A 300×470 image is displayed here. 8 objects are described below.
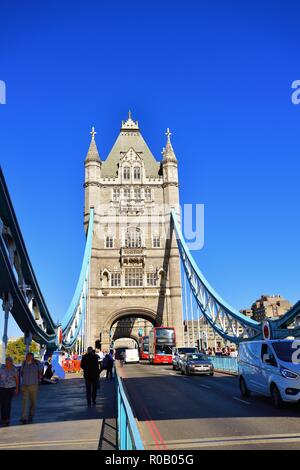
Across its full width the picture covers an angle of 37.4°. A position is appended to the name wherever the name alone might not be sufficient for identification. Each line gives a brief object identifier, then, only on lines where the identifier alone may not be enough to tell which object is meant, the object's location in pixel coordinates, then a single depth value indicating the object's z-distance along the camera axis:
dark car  30.39
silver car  23.83
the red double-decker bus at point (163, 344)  42.16
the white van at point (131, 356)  50.25
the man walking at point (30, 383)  10.05
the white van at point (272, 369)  10.46
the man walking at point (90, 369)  12.02
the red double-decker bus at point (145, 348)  53.91
